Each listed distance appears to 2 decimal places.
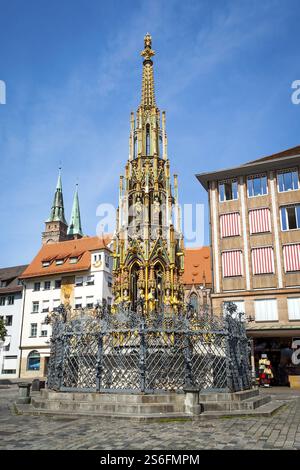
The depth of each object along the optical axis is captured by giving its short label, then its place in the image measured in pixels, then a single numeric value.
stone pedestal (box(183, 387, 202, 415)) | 11.20
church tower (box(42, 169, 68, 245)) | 88.75
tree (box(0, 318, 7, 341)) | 35.53
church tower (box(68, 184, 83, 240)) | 88.69
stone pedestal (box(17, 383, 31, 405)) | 14.05
